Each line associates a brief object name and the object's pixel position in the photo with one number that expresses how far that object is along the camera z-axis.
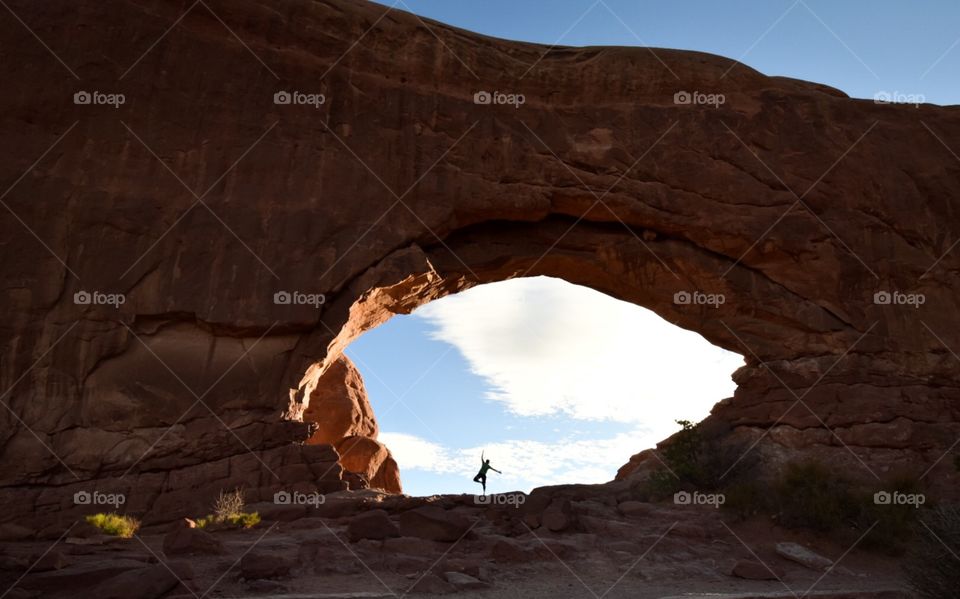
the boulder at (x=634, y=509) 13.88
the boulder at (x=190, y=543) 9.49
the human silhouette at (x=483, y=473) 17.61
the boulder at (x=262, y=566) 8.77
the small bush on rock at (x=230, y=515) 11.76
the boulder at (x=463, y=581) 9.09
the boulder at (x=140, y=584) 7.49
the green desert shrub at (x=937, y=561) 8.24
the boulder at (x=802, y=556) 11.60
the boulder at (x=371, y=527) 10.80
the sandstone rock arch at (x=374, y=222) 14.38
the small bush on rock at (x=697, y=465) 15.18
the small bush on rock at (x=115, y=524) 11.23
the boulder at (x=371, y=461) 23.11
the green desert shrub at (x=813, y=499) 13.06
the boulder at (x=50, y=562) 8.24
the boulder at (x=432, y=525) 11.07
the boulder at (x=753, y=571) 10.62
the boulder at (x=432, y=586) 8.86
